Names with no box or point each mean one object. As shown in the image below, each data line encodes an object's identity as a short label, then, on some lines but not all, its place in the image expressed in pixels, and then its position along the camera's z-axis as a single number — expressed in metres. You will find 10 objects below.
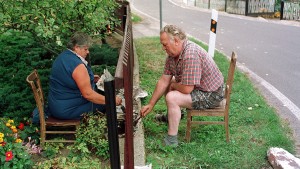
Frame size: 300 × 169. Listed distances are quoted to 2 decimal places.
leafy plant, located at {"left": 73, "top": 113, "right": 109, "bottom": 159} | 3.89
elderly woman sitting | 3.99
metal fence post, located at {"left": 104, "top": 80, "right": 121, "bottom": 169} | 2.16
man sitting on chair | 4.04
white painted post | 7.98
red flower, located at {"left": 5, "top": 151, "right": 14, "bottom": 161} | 3.28
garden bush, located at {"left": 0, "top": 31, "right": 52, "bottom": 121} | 4.82
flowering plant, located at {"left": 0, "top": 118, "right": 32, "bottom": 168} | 3.30
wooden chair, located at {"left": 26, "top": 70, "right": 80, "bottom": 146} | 4.00
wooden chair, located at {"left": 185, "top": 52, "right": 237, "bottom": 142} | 4.26
